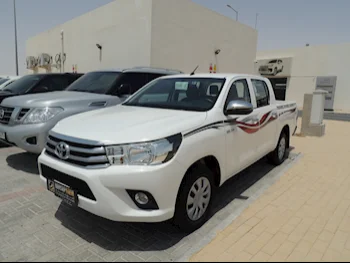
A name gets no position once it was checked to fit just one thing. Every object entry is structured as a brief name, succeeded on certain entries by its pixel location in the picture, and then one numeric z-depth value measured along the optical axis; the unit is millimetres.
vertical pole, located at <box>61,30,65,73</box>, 18612
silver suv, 4469
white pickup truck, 2473
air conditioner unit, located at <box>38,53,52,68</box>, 20500
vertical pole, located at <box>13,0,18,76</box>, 22725
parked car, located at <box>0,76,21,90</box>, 11132
